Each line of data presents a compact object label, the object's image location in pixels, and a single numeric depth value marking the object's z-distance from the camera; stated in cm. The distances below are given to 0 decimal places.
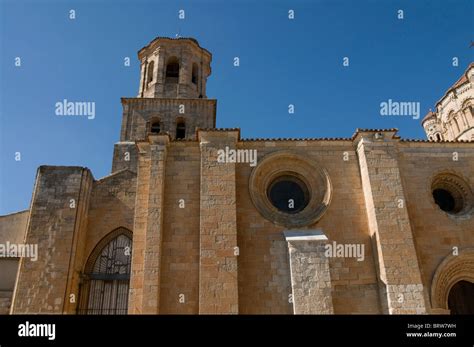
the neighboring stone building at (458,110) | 2114
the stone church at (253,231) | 949
